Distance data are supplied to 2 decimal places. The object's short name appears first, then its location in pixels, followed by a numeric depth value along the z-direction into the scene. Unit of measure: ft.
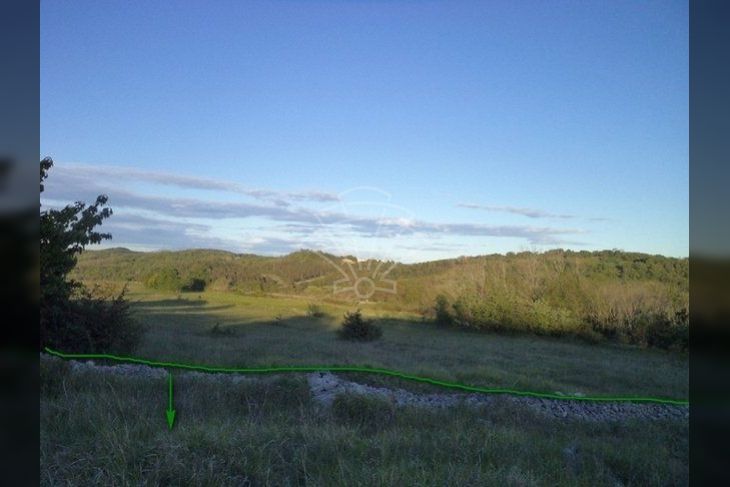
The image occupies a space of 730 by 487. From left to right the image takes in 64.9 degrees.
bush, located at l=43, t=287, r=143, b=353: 23.66
